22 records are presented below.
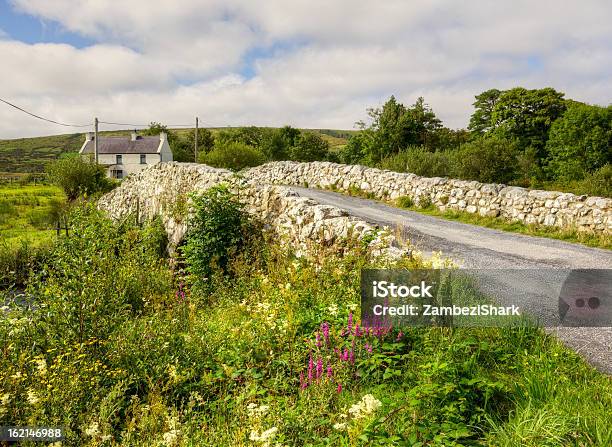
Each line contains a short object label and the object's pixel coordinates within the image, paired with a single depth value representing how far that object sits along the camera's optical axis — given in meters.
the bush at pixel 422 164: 23.00
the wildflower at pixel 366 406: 2.95
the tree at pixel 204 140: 64.54
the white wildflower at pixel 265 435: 2.78
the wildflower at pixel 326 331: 4.31
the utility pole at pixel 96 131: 36.53
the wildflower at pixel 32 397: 3.57
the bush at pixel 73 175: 30.00
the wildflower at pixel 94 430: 3.32
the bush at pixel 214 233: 9.38
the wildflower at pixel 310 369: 3.89
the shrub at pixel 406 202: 15.12
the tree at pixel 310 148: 50.56
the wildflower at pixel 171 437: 3.18
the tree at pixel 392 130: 33.97
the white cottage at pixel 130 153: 61.69
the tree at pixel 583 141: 30.44
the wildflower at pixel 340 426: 2.94
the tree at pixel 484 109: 46.94
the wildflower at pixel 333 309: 4.70
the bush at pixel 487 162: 20.39
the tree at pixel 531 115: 40.25
